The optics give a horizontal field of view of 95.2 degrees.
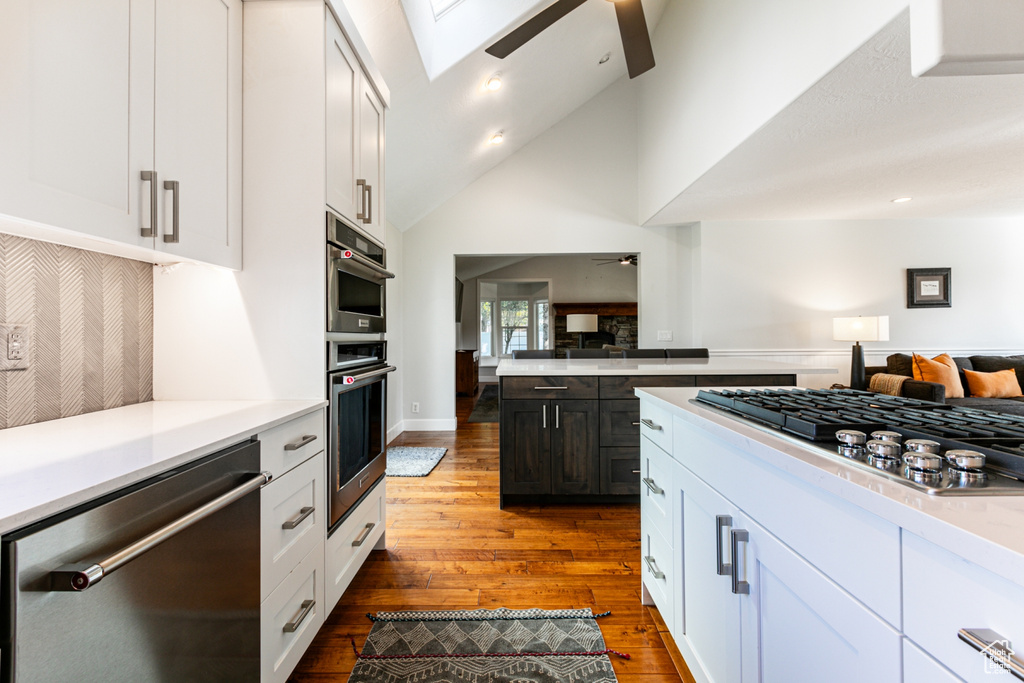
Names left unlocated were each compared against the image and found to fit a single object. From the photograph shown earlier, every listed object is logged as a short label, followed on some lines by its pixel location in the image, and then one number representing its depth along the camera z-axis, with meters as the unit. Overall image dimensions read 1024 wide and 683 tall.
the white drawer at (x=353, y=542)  1.61
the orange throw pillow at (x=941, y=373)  4.03
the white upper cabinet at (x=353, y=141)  1.66
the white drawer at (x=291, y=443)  1.22
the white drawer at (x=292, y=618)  1.21
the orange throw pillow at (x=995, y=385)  4.07
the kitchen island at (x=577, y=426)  2.74
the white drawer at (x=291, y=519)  1.20
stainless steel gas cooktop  0.60
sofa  3.54
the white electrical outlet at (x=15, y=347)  1.16
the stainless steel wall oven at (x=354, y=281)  1.62
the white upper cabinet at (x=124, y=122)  0.86
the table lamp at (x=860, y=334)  4.16
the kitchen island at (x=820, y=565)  0.48
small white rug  3.51
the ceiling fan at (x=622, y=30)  2.28
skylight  2.74
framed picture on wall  4.67
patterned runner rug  1.43
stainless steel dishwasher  0.62
